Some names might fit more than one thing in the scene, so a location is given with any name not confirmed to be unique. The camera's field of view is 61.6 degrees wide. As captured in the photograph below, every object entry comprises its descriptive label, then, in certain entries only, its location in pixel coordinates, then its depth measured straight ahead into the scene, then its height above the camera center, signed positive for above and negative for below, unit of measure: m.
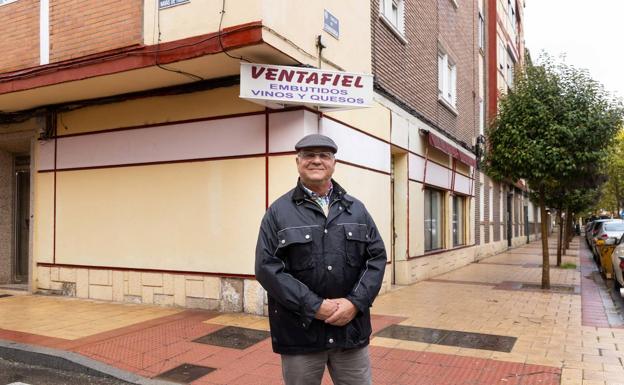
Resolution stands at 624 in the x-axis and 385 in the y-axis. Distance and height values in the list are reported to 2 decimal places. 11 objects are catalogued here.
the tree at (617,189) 33.89 +1.48
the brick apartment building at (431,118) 10.74 +2.27
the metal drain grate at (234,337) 5.98 -1.52
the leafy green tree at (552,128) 9.96 +1.57
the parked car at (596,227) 18.38 -0.77
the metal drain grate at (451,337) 6.05 -1.58
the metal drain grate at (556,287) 10.50 -1.66
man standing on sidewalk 2.77 -0.36
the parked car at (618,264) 9.85 -1.10
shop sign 6.57 +1.62
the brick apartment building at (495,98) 20.25 +4.61
